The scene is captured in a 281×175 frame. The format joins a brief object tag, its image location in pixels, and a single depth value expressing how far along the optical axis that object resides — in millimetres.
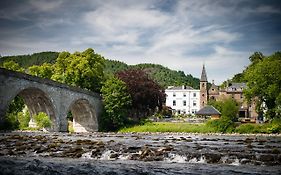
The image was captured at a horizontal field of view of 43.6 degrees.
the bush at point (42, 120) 36156
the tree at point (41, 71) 54500
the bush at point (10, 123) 33966
